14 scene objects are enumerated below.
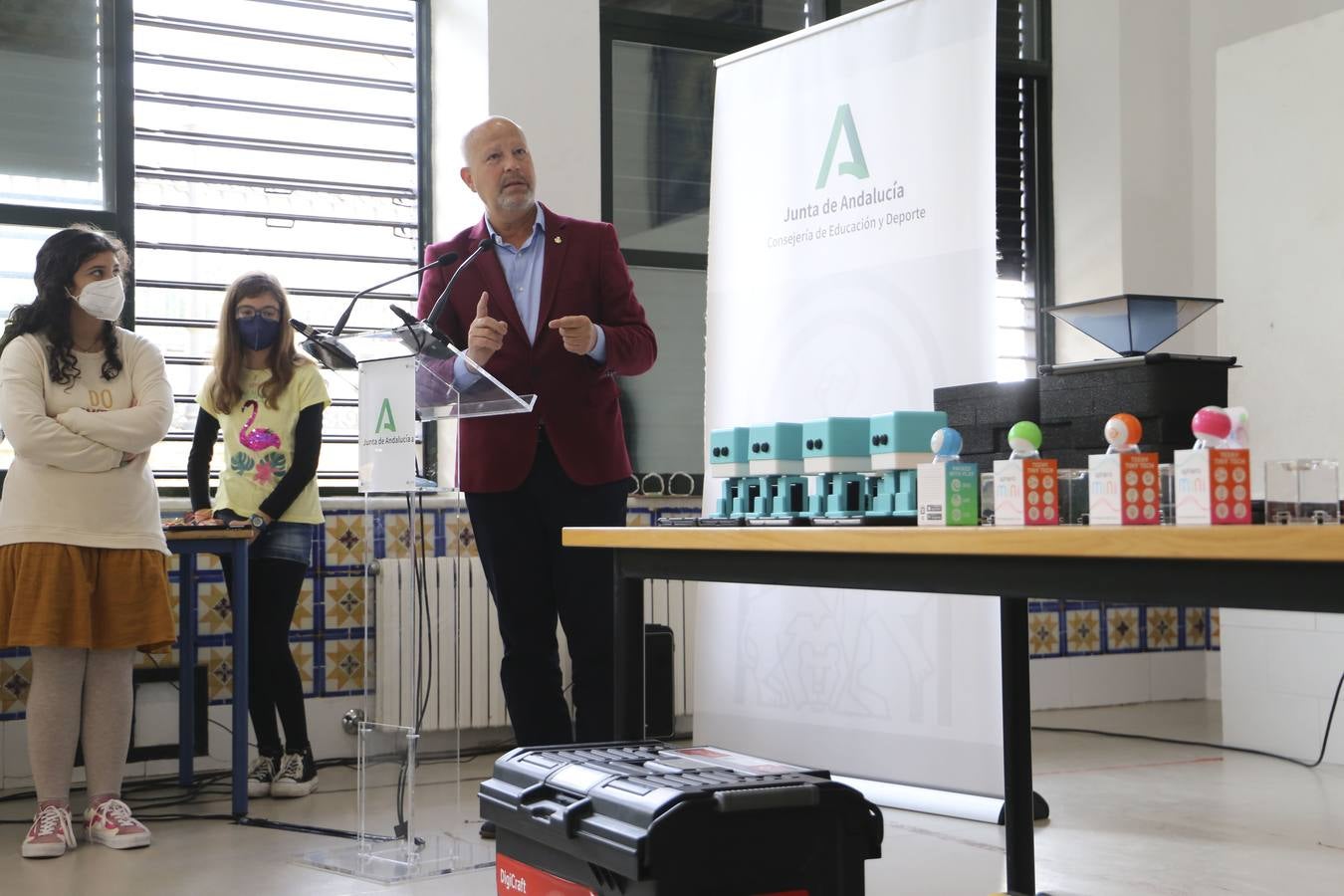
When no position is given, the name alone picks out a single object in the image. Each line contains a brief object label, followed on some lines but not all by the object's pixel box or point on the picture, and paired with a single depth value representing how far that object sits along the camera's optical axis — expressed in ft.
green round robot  5.76
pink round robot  4.96
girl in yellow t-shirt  13.34
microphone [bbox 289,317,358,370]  9.86
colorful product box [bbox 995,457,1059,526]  5.65
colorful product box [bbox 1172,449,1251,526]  4.83
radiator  9.77
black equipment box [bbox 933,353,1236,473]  5.80
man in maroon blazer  10.28
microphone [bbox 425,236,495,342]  9.07
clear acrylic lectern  9.65
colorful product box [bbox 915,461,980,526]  5.99
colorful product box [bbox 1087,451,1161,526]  5.19
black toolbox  6.02
